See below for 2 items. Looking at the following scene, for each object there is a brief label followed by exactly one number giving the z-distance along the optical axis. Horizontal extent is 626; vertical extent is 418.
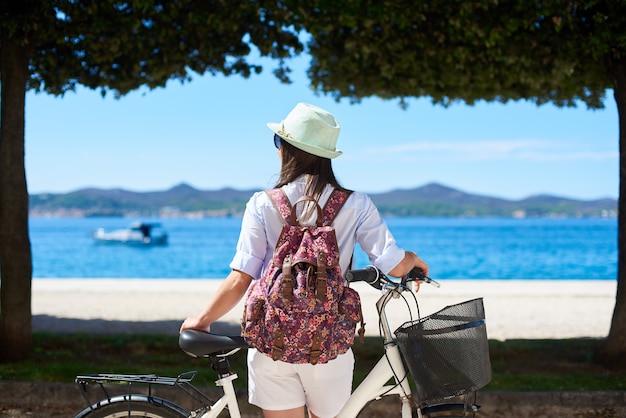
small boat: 104.31
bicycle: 3.00
